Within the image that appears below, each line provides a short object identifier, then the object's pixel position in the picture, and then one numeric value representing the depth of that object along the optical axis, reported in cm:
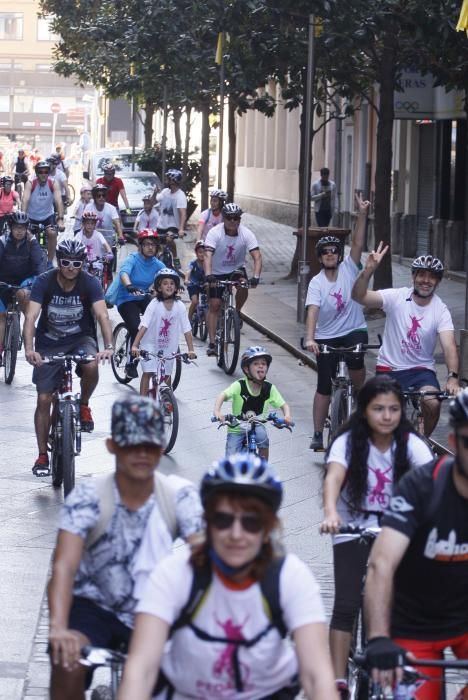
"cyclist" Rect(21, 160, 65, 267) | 2661
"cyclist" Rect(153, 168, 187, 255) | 2678
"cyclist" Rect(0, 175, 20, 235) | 2969
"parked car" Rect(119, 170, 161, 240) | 3591
